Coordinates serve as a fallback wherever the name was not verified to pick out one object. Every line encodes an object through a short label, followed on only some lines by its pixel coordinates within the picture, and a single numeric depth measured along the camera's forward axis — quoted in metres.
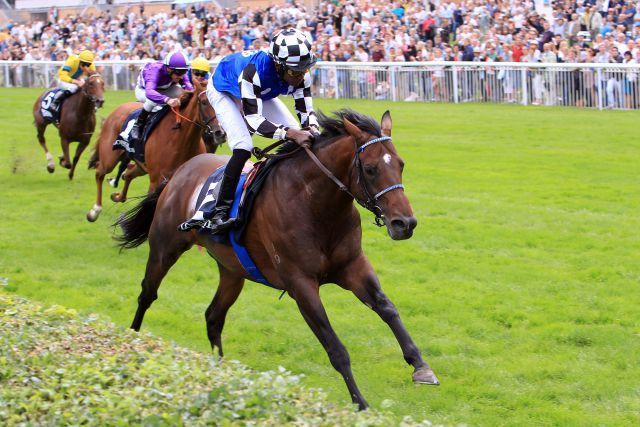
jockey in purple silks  20.33
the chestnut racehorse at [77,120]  28.31
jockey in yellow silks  28.81
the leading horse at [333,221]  10.44
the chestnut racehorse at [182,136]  18.52
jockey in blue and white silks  11.55
